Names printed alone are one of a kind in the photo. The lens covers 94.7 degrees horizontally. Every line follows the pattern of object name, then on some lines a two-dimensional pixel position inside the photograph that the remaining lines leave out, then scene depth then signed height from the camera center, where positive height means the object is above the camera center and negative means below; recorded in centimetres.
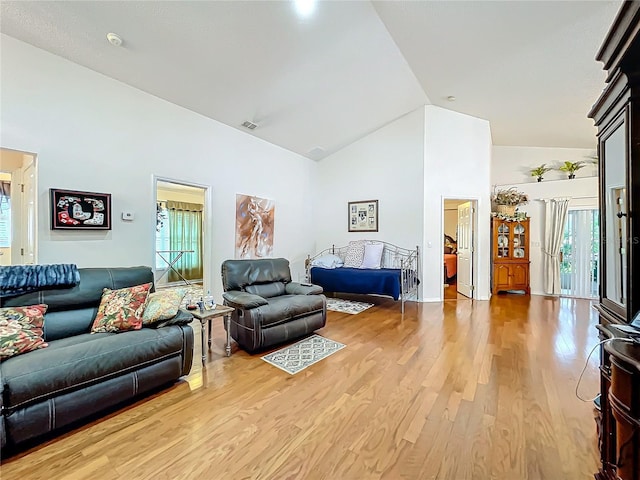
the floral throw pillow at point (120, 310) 242 -58
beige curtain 621 +5
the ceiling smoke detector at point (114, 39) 295 +206
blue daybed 514 -62
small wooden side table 287 -73
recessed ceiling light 301 +244
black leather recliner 310 -71
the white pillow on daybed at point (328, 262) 600 -42
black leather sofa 168 -81
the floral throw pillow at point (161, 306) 249 -56
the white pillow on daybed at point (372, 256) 600 -29
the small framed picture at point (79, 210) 319 +36
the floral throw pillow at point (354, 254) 617 -26
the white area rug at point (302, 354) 287 -119
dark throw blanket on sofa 219 -28
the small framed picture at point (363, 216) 637 +57
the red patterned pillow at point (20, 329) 189 -60
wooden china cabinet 648 -29
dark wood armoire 106 +2
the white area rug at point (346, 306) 507 -117
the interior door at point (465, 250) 596 -17
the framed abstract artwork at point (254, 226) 528 +29
